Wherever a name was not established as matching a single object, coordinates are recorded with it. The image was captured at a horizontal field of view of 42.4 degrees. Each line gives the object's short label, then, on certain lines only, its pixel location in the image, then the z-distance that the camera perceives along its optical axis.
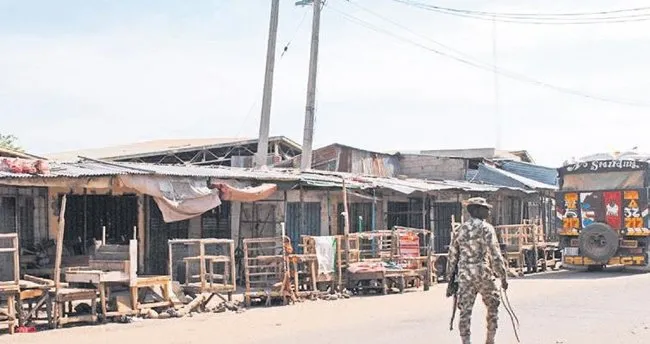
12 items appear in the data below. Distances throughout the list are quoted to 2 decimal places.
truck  21.64
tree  36.61
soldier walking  8.91
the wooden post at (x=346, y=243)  17.53
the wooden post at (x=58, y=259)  12.41
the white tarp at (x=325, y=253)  16.88
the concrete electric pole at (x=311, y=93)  23.94
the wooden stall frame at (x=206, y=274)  14.73
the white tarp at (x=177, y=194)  15.80
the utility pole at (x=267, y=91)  22.73
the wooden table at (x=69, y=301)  12.46
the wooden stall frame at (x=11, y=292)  11.76
